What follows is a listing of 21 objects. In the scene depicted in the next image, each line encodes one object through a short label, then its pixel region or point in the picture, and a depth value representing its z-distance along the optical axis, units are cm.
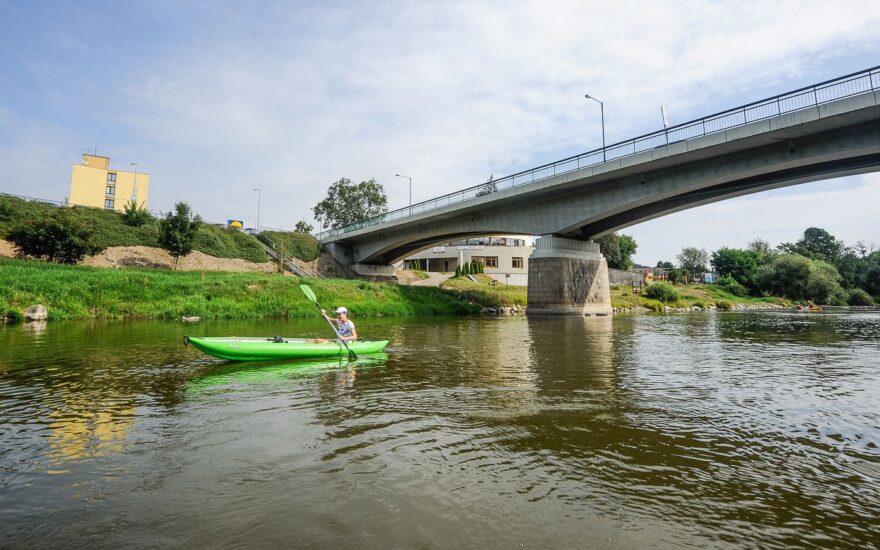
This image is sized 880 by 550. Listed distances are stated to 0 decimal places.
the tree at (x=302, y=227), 8369
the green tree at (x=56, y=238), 3366
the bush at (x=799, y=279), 6962
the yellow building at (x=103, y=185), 8138
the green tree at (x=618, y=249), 7960
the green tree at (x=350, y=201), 7994
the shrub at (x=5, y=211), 4039
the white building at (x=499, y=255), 7500
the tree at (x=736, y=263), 9375
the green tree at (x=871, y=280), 7194
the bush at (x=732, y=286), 8062
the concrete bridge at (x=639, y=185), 2217
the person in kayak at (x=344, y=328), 1347
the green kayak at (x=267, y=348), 1112
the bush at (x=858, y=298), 7044
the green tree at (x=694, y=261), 10144
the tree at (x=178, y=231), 4209
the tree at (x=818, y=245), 11525
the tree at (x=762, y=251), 9789
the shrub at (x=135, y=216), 4897
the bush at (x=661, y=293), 5684
